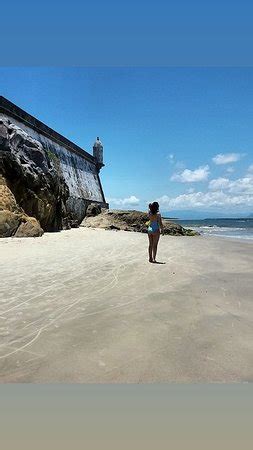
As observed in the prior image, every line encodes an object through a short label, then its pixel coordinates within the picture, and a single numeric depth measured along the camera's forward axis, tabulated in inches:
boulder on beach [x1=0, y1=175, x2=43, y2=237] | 498.3
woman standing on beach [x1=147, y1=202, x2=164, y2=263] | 345.4
